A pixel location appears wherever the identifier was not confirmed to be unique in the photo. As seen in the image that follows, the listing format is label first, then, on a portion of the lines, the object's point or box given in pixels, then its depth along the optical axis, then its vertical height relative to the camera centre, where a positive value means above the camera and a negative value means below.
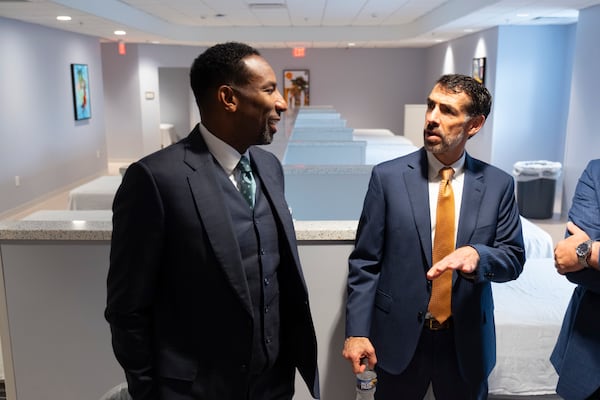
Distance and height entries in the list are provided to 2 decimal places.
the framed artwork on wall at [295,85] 15.30 +0.21
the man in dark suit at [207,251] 1.24 -0.36
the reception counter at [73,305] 1.98 -0.76
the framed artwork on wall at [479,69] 9.01 +0.40
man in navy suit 1.52 -0.46
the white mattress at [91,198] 5.68 -1.06
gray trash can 6.80 -1.13
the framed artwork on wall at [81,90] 9.45 +0.03
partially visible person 1.41 -0.52
